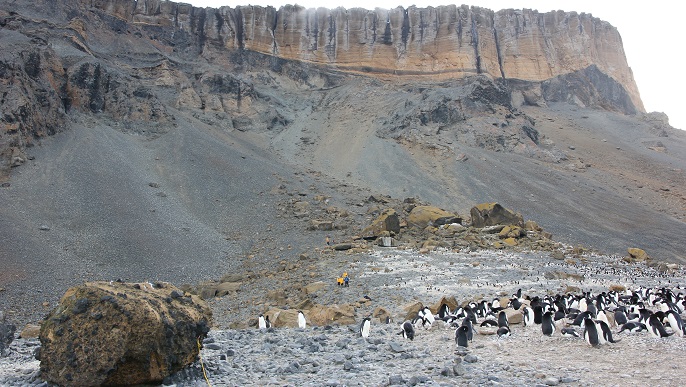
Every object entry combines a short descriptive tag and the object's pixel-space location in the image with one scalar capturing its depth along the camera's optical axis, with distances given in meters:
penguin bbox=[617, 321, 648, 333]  10.21
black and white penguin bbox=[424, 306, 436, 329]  12.63
